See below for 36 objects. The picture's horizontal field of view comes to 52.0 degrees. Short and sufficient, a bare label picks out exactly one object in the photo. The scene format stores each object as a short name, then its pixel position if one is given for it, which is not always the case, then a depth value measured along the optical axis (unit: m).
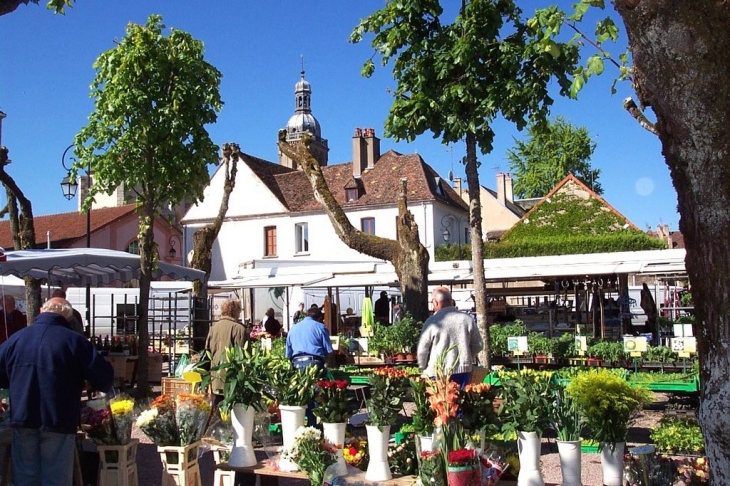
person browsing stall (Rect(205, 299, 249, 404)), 7.79
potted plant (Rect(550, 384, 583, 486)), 4.59
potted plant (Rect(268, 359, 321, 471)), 5.25
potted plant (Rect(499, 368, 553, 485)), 4.60
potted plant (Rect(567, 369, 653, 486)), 4.61
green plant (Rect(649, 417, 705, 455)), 5.36
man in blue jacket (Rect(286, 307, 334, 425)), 7.60
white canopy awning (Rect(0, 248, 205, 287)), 9.77
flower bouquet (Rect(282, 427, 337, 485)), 4.81
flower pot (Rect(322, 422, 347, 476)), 5.18
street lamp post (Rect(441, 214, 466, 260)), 34.66
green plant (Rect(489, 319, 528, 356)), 11.61
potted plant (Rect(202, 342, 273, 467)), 5.28
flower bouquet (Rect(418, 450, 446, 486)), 4.45
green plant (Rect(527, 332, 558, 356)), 10.97
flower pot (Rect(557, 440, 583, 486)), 4.58
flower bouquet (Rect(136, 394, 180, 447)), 5.28
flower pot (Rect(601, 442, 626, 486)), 4.61
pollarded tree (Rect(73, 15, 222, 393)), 10.75
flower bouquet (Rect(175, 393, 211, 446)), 5.32
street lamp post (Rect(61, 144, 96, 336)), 14.98
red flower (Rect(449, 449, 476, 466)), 4.30
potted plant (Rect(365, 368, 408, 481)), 4.90
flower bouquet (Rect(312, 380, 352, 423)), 5.21
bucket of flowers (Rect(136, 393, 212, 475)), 5.27
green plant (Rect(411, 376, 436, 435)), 4.78
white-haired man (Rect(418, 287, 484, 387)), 6.53
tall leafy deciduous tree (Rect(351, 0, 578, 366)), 9.95
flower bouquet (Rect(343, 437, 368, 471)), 5.26
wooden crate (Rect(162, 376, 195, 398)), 8.05
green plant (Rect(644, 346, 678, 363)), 10.02
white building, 34.41
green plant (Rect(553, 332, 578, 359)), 11.00
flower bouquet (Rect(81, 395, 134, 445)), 5.46
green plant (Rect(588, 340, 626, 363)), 10.44
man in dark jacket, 4.91
